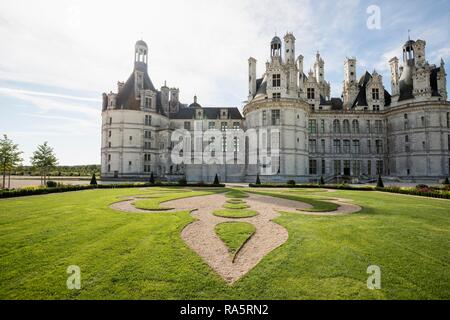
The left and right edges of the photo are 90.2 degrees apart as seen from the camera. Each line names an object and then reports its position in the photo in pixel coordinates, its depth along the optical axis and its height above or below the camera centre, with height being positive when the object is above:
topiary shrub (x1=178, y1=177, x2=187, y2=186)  31.17 -1.99
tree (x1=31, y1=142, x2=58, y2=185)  29.62 +1.33
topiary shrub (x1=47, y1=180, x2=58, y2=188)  23.79 -1.61
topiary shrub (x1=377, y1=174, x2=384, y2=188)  27.38 -2.08
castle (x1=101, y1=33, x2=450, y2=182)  39.78 +8.07
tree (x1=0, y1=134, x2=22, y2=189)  25.84 +1.65
